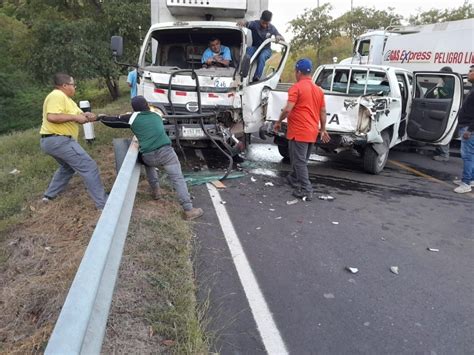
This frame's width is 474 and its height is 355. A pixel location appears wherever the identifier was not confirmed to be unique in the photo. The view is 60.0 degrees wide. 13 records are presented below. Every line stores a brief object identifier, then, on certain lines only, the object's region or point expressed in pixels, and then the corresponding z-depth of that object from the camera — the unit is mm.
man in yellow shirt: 4668
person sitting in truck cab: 7797
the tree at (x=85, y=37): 16953
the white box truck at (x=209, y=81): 6625
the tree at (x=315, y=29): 33094
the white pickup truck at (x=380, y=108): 6477
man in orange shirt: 5707
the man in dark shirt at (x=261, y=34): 7543
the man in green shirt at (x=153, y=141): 4691
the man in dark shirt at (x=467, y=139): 6309
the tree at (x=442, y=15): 31062
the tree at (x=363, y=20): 33562
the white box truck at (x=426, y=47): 11180
